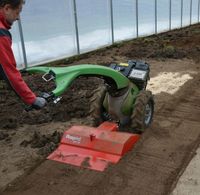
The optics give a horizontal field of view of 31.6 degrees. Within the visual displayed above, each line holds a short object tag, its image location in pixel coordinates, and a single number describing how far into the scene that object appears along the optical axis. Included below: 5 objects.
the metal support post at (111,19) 12.02
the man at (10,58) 2.63
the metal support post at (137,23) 13.77
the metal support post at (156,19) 15.36
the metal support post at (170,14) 16.50
